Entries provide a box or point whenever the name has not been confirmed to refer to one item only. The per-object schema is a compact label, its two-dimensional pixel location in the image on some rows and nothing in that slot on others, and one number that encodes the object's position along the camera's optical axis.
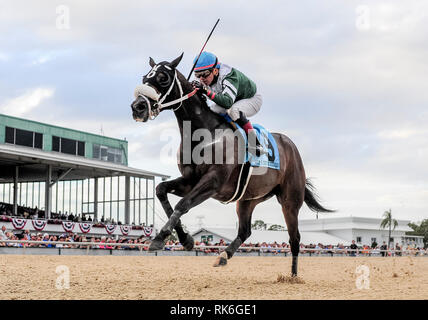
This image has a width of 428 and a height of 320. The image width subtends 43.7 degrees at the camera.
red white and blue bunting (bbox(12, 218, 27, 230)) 27.42
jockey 7.53
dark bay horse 6.81
